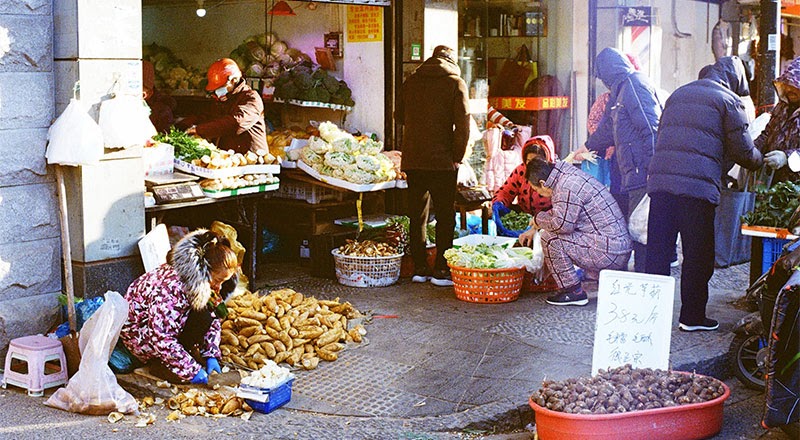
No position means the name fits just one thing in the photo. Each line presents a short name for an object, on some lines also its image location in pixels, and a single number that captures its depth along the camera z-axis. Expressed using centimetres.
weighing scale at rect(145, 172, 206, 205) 841
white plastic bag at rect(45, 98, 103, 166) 736
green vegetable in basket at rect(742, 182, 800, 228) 834
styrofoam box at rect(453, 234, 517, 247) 1031
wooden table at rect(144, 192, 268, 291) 943
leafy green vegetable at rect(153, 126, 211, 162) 907
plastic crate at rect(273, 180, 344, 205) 1066
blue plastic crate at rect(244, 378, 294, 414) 664
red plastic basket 937
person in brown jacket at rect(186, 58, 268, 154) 995
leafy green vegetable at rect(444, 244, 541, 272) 940
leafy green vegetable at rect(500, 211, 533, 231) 1127
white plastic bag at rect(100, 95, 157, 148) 764
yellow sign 1149
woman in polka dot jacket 1014
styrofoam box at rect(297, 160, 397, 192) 1038
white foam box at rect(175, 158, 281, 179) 890
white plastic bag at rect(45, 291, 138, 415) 663
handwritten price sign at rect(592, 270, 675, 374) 657
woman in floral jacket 689
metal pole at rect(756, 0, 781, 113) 1237
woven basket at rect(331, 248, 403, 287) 1003
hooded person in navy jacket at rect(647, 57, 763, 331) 827
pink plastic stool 699
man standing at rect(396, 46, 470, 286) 995
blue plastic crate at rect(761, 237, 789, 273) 844
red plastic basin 591
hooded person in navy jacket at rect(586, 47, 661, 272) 1016
